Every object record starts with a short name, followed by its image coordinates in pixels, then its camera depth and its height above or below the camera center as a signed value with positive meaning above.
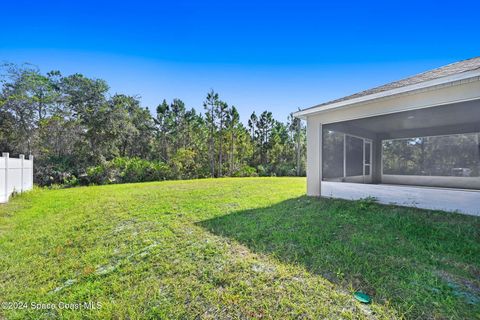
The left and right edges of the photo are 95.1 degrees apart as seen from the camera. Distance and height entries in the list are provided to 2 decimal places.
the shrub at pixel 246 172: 18.45 -0.87
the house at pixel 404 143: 4.34 +0.72
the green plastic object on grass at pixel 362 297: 2.01 -1.25
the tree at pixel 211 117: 18.12 +3.77
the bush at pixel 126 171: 13.27 -0.70
